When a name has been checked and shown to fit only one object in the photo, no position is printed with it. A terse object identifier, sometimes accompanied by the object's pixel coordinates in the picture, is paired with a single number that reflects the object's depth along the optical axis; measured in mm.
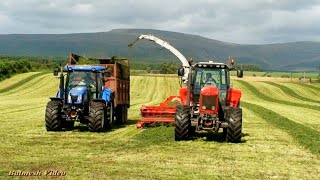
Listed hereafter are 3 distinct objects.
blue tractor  18078
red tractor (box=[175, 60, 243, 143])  15922
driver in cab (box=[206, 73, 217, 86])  17427
